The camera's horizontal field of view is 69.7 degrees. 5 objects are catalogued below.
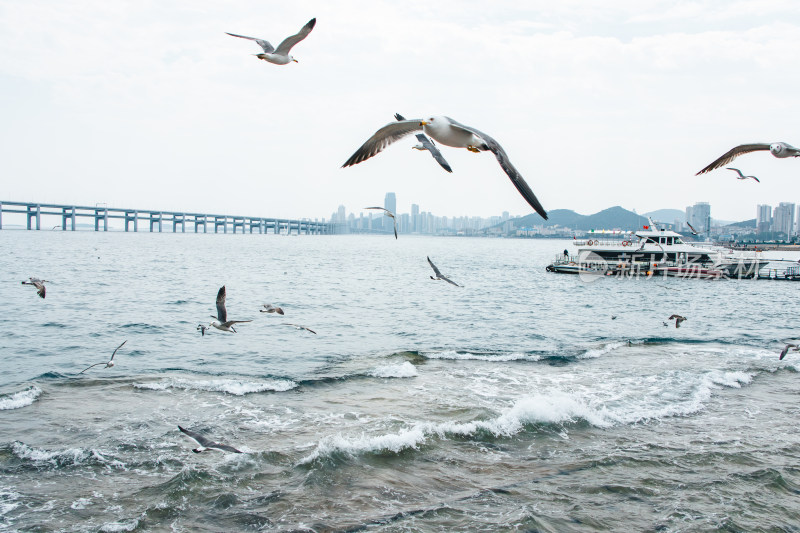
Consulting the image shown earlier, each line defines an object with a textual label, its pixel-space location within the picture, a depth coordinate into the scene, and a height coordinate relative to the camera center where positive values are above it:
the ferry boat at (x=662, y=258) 49.88 -1.85
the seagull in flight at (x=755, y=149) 8.47 +1.34
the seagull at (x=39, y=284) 10.83 -1.09
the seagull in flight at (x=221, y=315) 8.97 -1.34
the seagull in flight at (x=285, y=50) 6.96 +2.34
